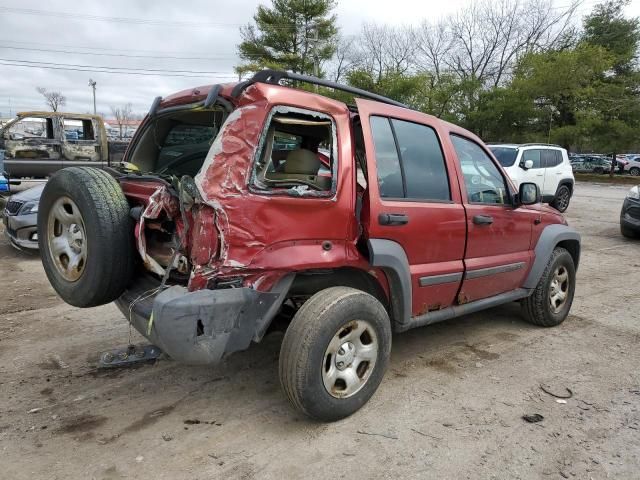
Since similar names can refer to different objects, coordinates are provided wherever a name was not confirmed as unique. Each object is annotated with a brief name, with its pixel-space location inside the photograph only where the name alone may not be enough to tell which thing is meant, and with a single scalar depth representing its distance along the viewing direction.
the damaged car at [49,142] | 11.97
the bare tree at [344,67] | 41.75
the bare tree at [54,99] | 75.04
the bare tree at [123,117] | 90.97
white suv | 13.20
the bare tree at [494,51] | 40.47
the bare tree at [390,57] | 42.05
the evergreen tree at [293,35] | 35.78
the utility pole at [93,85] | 68.03
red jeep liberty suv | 2.55
